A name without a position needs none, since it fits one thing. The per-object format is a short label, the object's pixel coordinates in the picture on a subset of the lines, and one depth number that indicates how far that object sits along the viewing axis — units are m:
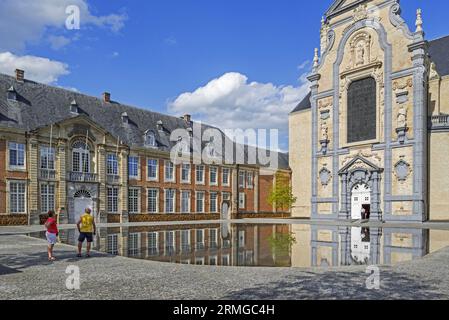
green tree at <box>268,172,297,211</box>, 39.84
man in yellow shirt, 10.80
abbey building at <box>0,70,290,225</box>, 28.27
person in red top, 10.29
